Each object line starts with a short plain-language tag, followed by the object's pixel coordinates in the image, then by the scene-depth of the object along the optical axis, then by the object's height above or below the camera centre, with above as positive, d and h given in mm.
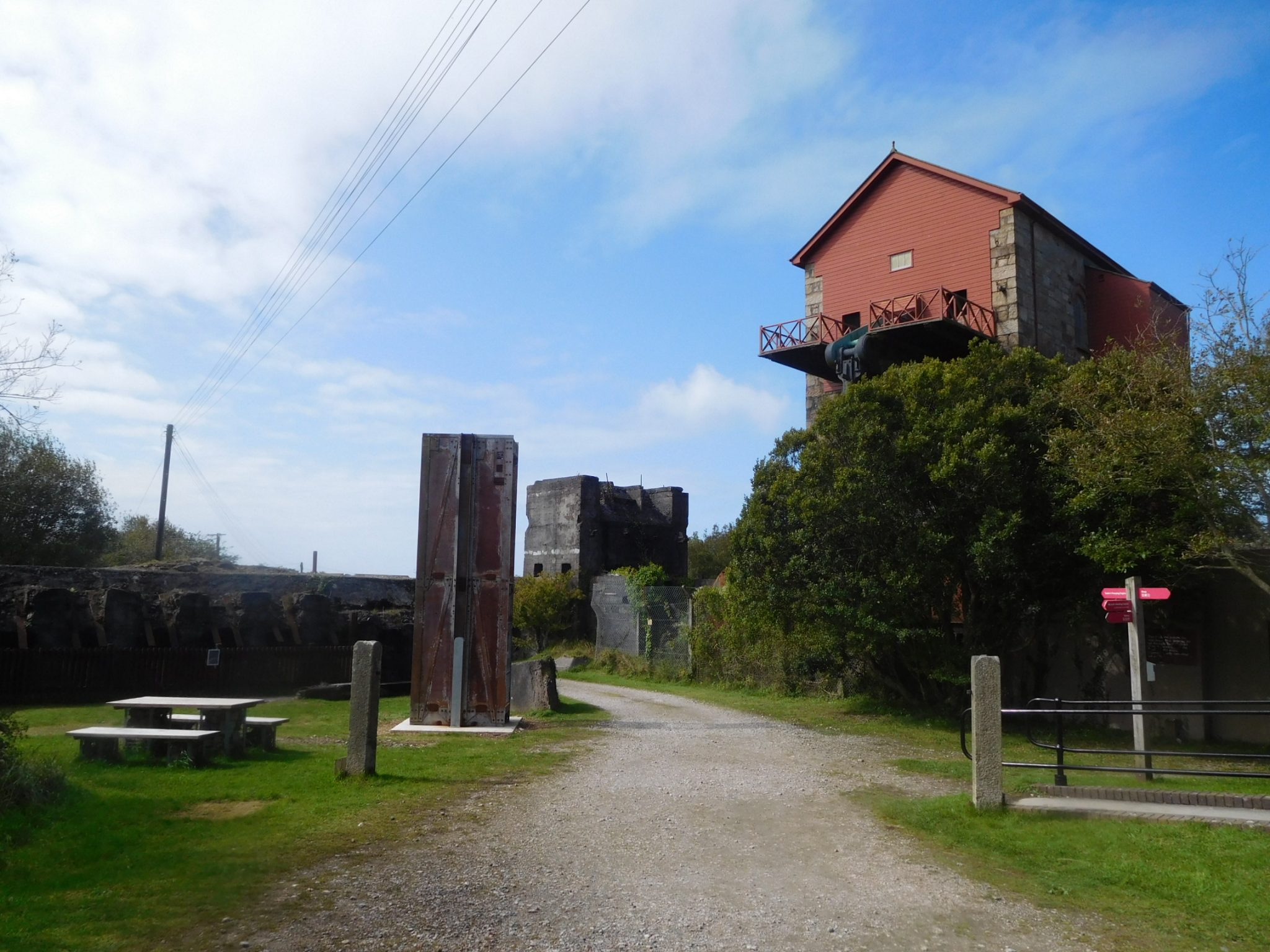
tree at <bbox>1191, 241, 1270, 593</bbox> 11789 +2344
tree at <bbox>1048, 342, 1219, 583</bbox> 12539 +1984
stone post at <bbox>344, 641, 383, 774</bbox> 9328 -1152
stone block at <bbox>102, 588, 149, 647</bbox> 18734 -515
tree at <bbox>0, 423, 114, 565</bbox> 33562 +3009
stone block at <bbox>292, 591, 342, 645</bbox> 20750 -513
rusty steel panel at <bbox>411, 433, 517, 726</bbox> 14180 +372
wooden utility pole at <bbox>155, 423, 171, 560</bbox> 37125 +3505
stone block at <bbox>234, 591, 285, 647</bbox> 20156 -520
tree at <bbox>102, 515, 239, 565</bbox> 45531 +2550
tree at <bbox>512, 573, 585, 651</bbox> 35750 -239
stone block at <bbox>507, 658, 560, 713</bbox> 16672 -1505
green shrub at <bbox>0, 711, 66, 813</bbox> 7195 -1431
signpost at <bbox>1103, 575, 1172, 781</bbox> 10688 -57
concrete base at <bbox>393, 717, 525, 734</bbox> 13688 -1834
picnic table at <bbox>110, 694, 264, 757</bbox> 10438 -1333
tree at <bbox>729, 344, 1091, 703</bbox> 15266 +1416
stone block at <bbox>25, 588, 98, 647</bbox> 17906 -546
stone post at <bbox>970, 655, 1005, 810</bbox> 8070 -1062
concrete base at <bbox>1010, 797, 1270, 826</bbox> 7405 -1557
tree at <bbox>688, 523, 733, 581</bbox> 59906 +3059
